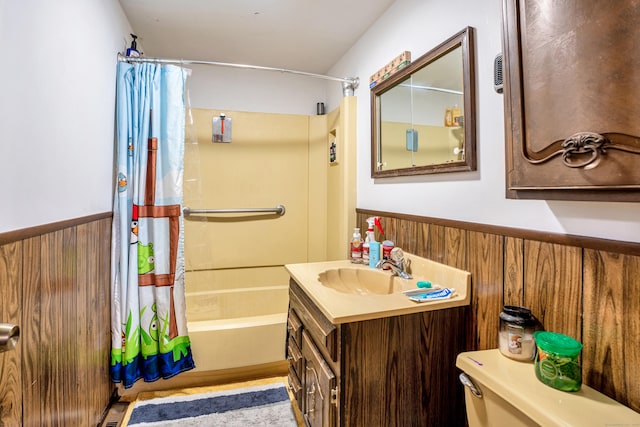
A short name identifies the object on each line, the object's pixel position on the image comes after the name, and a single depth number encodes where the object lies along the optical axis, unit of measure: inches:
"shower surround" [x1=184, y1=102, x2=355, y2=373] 91.8
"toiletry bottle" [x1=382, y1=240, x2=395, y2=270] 61.7
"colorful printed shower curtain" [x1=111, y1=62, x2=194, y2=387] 66.5
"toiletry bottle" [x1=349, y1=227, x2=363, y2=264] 68.1
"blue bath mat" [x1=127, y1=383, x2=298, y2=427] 64.3
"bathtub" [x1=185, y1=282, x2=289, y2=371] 75.6
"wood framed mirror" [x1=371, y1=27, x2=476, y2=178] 46.7
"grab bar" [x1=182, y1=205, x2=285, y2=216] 81.3
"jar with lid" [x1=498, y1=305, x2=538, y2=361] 35.6
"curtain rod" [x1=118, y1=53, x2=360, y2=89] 68.6
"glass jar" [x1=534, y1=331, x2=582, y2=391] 30.0
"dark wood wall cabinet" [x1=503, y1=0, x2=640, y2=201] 23.3
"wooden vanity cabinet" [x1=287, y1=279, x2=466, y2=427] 40.8
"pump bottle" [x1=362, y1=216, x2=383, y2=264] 66.5
